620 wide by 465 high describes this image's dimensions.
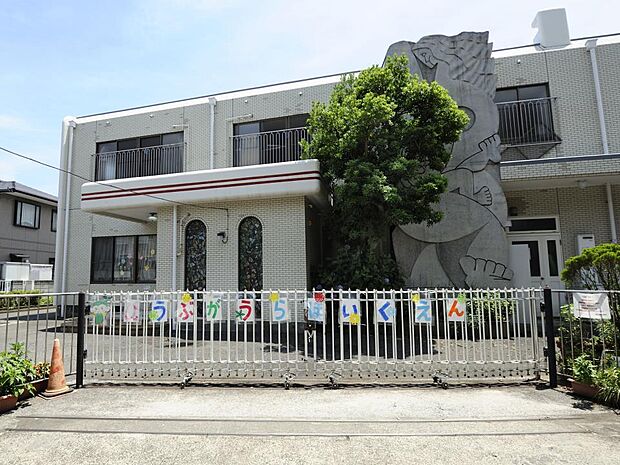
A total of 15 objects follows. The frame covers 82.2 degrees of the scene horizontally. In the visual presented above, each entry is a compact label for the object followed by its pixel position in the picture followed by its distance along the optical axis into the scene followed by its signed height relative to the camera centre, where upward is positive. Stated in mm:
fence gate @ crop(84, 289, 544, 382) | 6242 -1477
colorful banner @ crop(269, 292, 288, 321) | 6346 -508
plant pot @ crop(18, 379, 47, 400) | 5495 -1663
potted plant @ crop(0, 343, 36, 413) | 5047 -1333
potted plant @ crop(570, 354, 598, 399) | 5242 -1565
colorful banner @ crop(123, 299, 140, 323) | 6656 -527
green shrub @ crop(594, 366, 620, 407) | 4953 -1585
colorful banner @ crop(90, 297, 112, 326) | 6684 -479
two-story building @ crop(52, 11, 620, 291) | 10625 +2921
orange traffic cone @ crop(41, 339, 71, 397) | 5809 -1518
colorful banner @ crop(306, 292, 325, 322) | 6434 -510
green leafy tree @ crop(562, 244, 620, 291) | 6021 +72
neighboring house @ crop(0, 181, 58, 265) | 22859 +4229
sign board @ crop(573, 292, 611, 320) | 5523 -520
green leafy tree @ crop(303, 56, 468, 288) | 9094 +3373
